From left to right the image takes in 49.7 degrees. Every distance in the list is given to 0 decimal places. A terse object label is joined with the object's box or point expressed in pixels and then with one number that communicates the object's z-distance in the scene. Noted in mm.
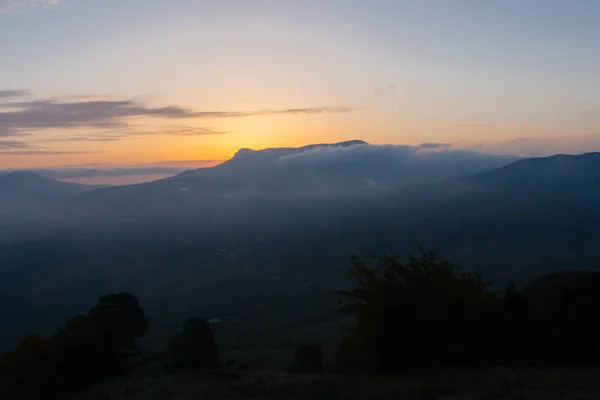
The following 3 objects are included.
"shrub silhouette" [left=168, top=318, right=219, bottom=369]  26198
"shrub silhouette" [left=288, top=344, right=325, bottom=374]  26688
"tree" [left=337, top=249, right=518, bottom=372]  16188
